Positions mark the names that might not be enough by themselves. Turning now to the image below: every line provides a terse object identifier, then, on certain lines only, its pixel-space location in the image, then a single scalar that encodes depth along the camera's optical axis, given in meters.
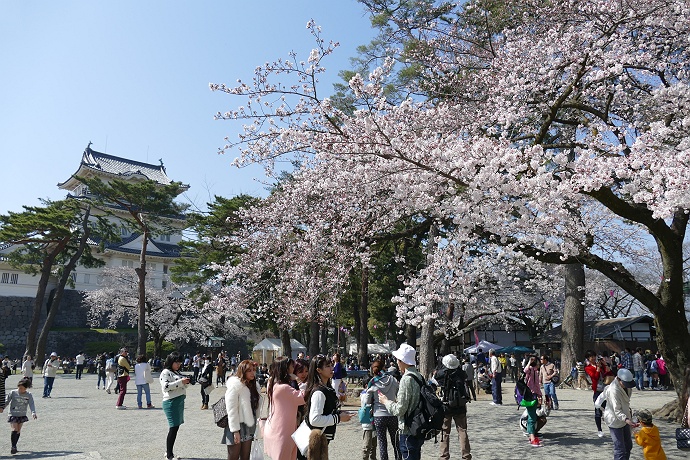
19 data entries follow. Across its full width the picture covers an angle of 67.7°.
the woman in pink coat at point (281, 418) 4.81
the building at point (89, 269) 37.19
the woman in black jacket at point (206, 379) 11.19
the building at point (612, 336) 28.50
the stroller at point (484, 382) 17.73
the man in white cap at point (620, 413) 5.75
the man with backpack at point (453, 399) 6.77
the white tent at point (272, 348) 26.02
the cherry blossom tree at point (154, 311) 37.56
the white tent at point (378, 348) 38.64
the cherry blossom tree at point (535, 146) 7.09
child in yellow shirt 5.21
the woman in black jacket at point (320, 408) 4.50
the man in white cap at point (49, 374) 16.28
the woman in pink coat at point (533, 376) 9.40
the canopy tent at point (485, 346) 26.97
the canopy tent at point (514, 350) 28.22
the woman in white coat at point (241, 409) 5.52
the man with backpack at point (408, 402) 4.81
